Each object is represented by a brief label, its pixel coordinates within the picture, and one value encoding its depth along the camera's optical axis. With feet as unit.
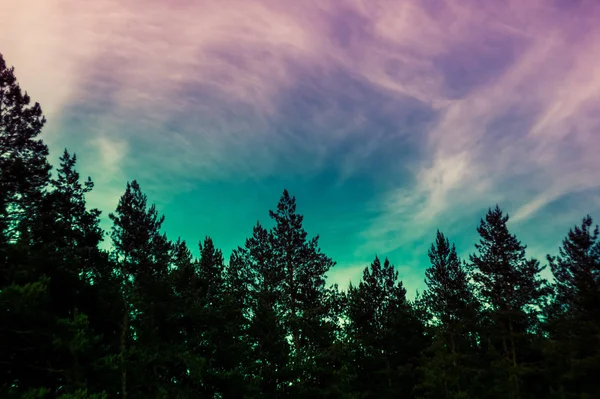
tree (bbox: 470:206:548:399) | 105.60
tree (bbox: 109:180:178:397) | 74.69
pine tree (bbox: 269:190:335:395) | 106.11
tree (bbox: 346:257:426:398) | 137.49
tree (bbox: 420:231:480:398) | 116.37
